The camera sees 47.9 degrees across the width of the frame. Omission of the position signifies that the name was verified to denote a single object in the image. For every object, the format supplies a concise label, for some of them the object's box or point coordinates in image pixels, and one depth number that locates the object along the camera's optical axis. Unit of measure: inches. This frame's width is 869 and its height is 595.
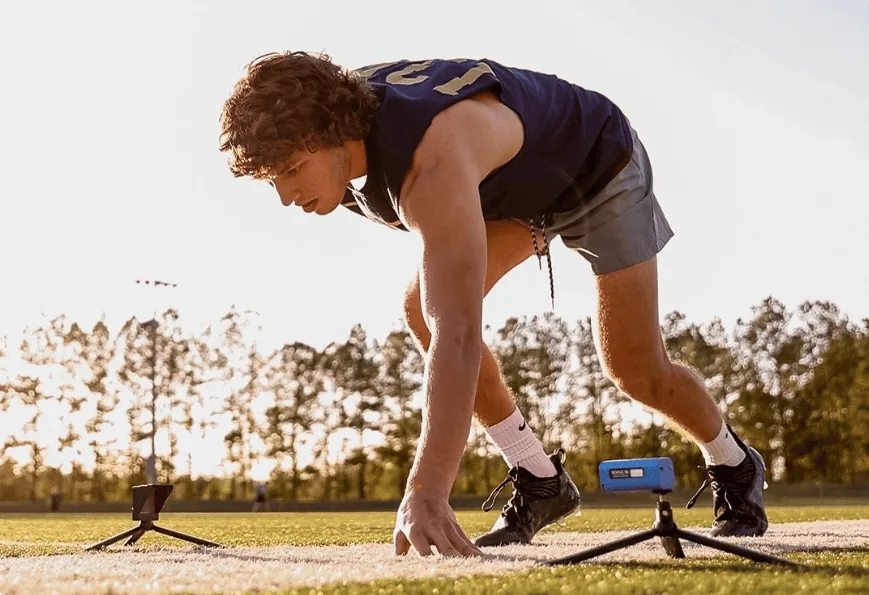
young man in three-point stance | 105.0
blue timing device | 102.5
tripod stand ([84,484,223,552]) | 163.6
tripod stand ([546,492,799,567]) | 96.3
